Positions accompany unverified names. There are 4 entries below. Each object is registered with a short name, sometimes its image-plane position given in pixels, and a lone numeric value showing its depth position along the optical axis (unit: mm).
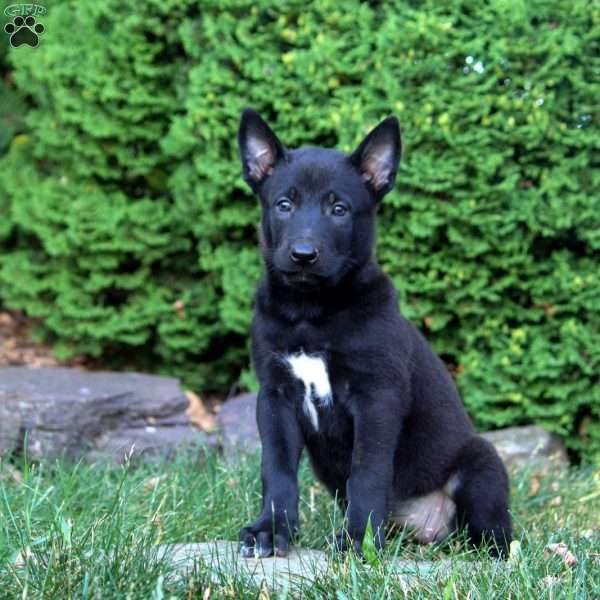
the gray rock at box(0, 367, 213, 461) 5305
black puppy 3459
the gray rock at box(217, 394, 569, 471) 5433
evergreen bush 5496
